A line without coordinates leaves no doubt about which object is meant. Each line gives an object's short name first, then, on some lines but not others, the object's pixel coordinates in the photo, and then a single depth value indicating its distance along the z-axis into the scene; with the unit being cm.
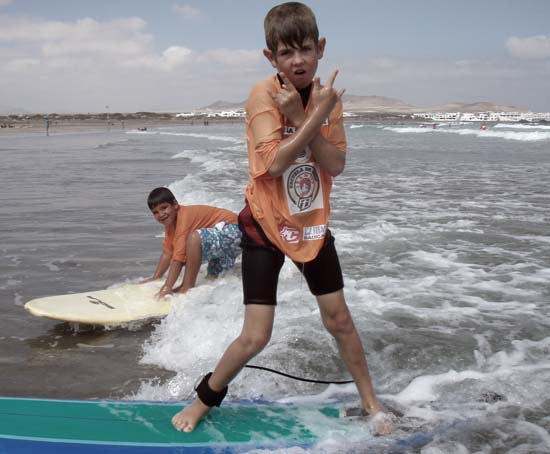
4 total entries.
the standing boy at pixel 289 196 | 239
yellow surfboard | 461
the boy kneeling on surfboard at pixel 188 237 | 515
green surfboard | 268
